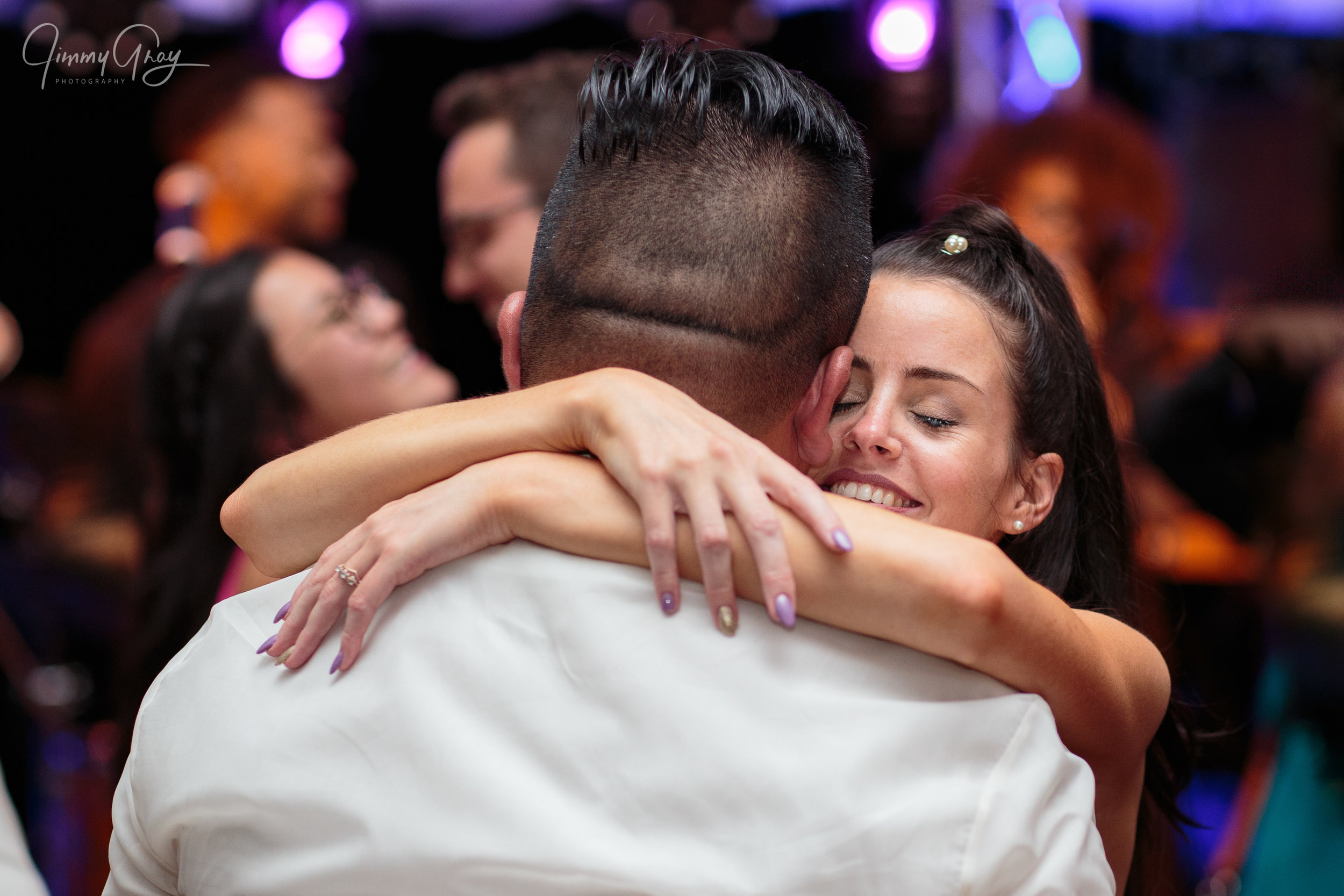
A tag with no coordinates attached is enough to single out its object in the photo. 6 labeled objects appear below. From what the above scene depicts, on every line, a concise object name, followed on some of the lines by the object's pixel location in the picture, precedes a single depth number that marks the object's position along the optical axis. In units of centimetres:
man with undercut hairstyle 95
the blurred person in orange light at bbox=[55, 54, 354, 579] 367
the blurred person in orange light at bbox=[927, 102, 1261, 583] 386
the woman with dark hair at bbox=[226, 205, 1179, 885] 100
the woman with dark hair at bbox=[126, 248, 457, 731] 249
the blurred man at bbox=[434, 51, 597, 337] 250
